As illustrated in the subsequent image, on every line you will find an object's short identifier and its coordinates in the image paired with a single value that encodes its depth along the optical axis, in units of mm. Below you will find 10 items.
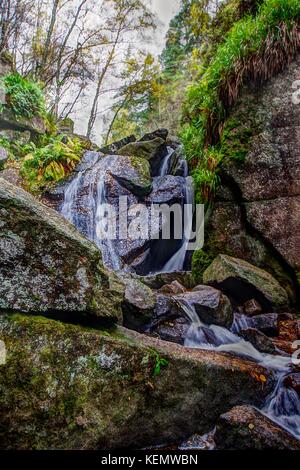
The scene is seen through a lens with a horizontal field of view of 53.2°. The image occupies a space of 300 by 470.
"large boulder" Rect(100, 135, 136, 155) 12151
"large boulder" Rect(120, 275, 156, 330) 3383
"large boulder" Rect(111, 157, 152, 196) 7590
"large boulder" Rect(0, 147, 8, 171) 8594
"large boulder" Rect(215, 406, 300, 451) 2086
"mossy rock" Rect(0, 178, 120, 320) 2064
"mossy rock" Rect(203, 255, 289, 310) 4363
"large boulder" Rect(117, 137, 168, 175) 9453
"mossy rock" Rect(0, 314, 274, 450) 1815
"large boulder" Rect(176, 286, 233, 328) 3881
